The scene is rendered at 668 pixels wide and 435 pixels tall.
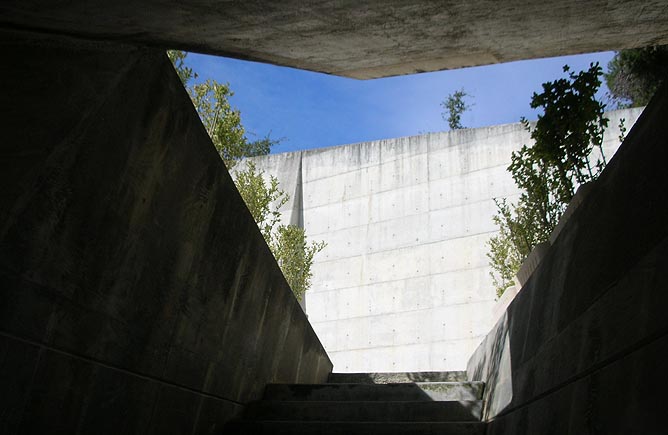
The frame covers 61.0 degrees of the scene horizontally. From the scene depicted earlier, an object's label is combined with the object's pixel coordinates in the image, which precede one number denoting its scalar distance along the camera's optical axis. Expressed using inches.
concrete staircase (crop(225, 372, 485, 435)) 149.5
